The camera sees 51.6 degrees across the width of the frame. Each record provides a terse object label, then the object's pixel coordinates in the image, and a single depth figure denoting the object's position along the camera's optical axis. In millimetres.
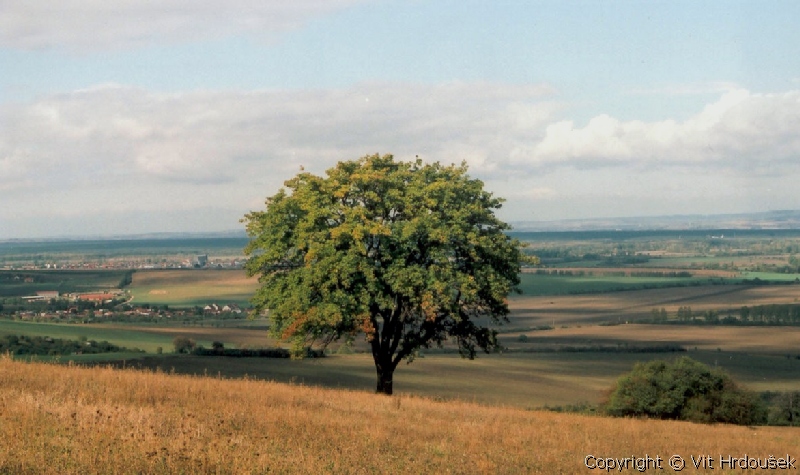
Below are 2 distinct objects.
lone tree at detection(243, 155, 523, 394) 39250
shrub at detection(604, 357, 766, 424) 47781
